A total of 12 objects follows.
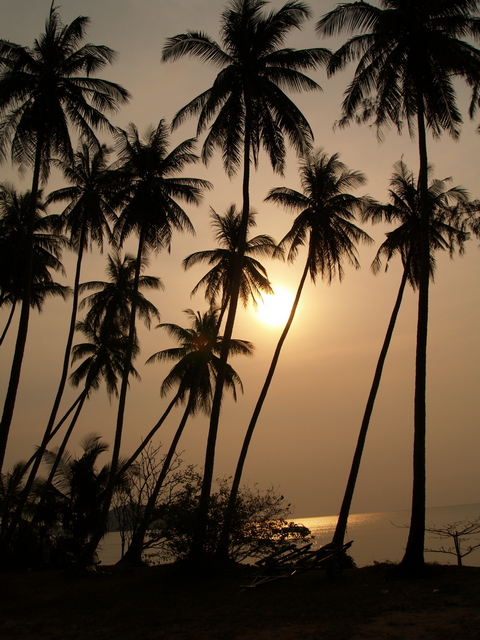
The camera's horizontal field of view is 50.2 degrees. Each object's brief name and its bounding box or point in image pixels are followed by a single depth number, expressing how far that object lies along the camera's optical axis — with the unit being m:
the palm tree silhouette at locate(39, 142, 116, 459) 24.38
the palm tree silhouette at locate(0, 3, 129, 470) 18.30
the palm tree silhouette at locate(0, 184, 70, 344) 24.97
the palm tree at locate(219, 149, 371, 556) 23.91
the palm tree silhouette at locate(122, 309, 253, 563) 30.58
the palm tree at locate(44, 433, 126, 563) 26.19
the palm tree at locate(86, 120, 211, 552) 23.98
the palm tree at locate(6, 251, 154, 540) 29.44
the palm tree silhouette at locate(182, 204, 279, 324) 26.80
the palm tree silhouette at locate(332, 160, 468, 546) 20.86
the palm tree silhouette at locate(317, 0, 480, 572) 15.23
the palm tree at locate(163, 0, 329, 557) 18.80
